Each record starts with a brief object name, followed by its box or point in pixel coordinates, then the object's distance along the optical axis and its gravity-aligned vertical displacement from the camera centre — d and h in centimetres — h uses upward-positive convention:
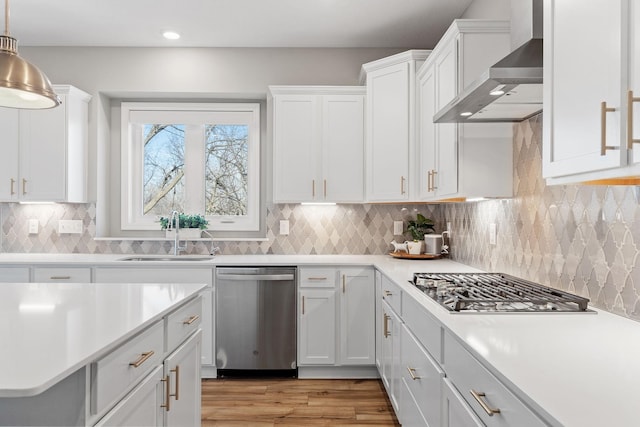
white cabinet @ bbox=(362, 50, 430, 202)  338 +67
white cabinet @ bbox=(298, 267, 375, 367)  346 -78
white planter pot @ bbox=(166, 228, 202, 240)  394 -20
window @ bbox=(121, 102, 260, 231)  423 +44
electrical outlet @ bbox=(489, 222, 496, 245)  280 -12
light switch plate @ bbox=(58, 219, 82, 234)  403 -14
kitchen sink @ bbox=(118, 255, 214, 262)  370 -39
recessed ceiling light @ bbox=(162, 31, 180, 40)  368 +144
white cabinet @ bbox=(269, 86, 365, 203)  375 +56
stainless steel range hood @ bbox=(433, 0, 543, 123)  164 +49
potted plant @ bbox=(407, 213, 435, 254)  377 -12
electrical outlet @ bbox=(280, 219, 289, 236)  404 -14
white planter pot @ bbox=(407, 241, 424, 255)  361 -28
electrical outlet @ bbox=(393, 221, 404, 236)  402 -14
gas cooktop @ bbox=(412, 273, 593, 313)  172 -34
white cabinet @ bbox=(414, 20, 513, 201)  244 +46
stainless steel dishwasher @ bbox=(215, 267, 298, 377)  345 -81
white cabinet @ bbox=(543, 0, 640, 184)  108 +33
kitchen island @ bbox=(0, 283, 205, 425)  110 -37
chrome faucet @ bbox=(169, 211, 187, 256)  389 -20
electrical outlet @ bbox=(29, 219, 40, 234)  404 -14
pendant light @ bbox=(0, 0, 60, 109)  173 +52
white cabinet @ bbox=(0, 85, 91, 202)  369 +46
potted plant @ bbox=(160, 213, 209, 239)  394 -13
